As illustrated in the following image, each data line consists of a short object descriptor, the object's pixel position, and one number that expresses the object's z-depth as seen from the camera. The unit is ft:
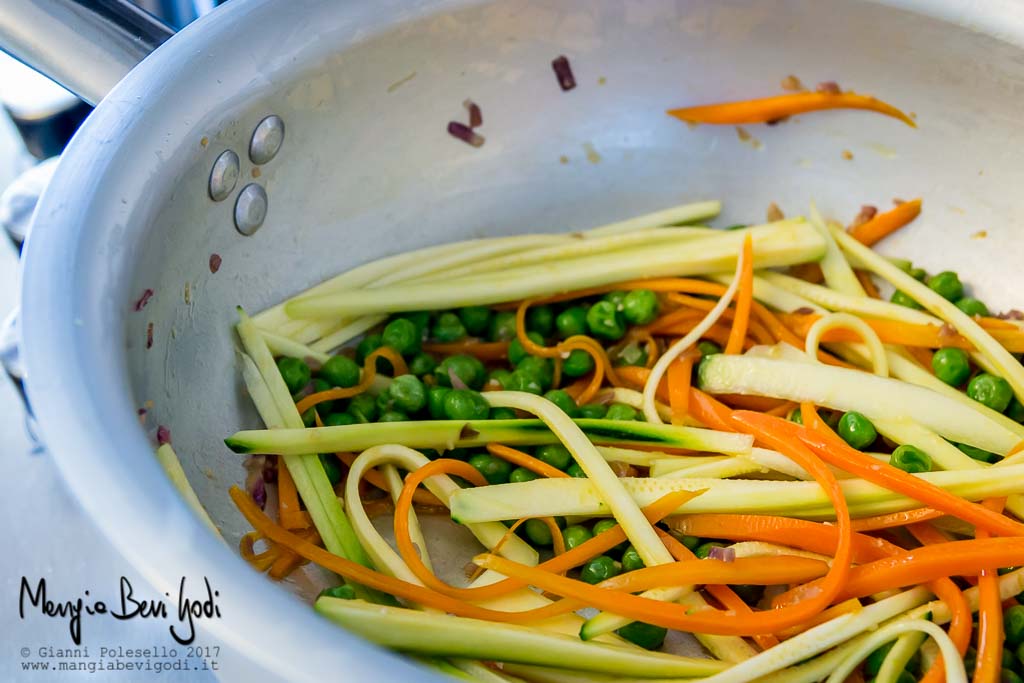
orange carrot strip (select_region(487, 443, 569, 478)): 1.49
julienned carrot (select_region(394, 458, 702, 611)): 1.42
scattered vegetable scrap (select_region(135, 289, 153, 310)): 1.41
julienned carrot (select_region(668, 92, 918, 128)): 1.62
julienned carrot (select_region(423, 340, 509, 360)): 1.60
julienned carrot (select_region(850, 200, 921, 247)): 1.63
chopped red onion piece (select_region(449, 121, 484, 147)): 1.62
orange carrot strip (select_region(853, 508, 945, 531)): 1.45
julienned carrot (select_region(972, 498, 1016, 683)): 1.39
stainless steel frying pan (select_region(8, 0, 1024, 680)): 1.35
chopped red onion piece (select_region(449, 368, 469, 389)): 1.56
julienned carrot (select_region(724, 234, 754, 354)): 1.56
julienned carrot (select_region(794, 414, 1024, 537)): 1.44
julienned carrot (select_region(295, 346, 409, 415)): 1.52
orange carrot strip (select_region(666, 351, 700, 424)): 1.54
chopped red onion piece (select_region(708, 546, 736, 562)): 1.43
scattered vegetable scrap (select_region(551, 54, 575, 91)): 1.62
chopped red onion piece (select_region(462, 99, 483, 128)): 1.62
